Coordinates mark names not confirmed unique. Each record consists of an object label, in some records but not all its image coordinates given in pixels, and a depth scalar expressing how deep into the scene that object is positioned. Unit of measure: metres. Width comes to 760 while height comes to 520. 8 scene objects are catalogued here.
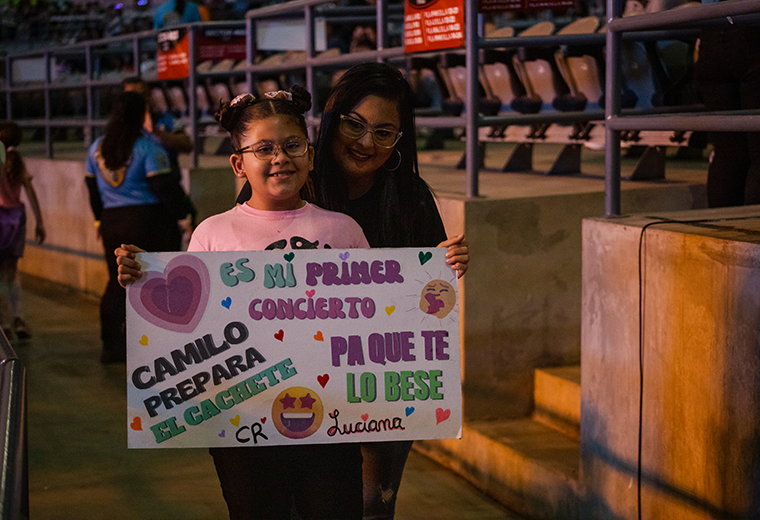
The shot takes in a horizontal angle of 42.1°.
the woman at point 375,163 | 2.46
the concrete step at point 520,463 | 3.81
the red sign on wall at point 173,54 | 7.82
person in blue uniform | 5.85
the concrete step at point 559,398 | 4.29
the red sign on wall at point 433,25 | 4.54
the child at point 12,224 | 6.83
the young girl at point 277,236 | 2.25
